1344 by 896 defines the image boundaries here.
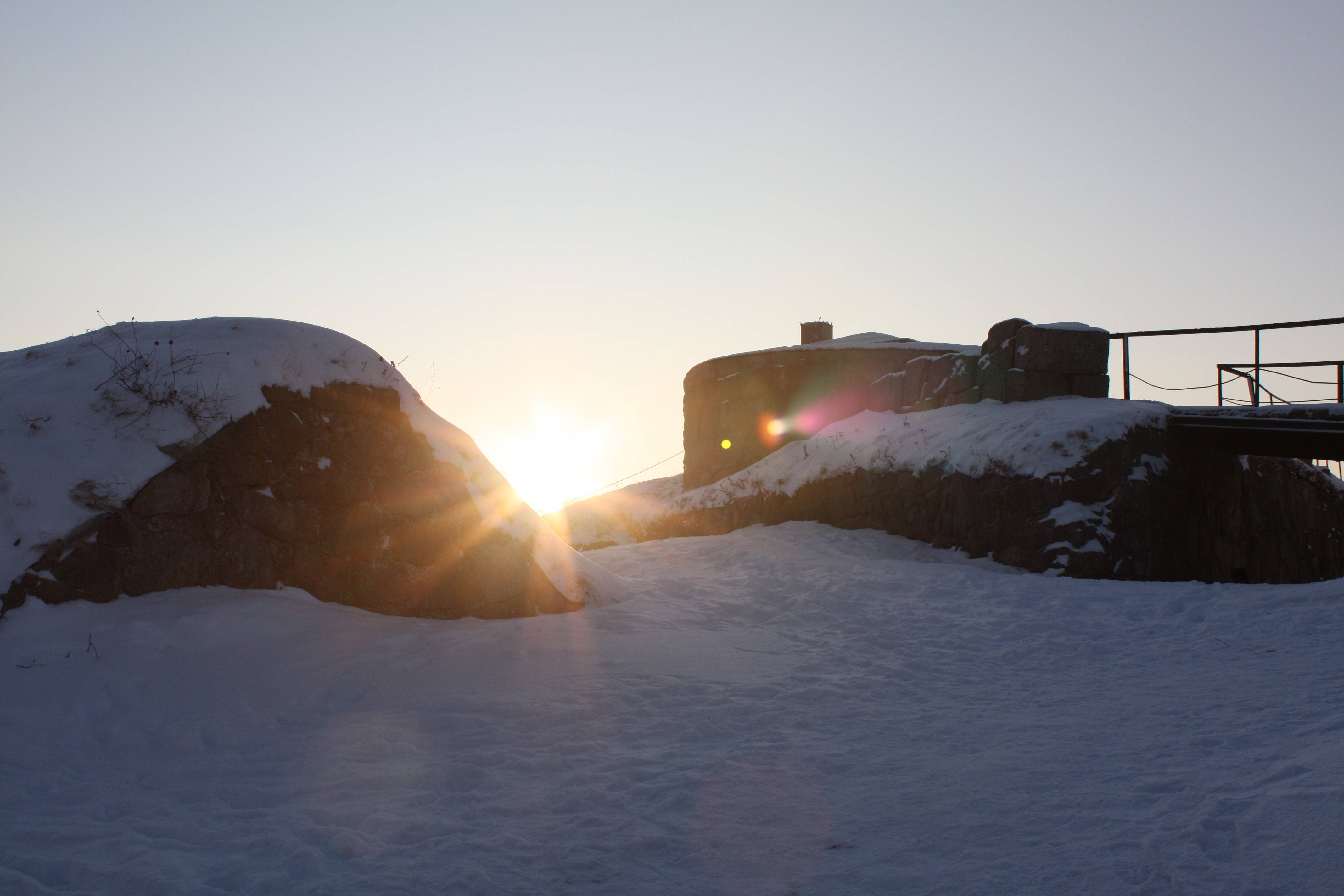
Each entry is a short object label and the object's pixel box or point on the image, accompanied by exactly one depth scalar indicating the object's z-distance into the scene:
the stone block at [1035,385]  12.58
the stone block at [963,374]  13.82
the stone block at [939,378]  14.34
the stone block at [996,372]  12.96
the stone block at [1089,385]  12.67
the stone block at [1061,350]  12.53
